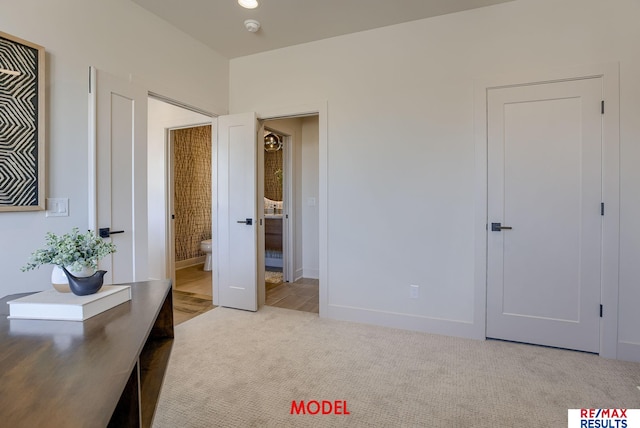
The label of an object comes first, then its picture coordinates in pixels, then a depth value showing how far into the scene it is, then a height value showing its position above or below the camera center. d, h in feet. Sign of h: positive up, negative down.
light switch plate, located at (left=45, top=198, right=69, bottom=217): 6.60 +0.08
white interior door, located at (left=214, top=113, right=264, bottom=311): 10.87 -0.08
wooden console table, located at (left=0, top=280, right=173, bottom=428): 1.95 -1.22
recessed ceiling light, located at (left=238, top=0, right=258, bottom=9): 8.12 +5.37
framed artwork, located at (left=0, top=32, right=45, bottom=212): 5.84 +1.64
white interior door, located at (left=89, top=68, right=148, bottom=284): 7.21 +0.96
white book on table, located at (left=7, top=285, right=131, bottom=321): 3.43 -1.06
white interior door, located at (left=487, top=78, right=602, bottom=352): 7.72 -0.07
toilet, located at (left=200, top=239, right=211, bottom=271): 17.11 -2.15
